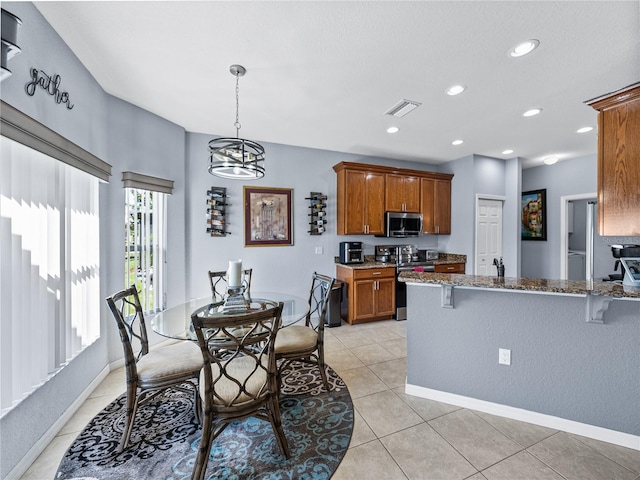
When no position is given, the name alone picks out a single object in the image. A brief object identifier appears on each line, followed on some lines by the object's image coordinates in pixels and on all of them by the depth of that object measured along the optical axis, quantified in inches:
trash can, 157.8
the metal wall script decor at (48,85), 65.2
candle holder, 87.9
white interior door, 188.7
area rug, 62.0
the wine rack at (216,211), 148.1
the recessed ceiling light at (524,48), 75.3
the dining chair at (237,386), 55.5
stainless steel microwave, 180.2
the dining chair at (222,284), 118.0
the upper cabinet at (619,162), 68.0
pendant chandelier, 82.1
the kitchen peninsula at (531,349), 68.7
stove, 170.4
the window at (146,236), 115.6
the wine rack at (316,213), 171.9
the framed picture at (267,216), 157.6
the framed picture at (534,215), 205.2
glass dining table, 74.7
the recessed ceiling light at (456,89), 99.3
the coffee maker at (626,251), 79.0
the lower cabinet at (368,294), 159.3
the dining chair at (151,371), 67.6
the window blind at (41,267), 59.7
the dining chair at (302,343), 86.5
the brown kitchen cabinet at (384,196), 171.8
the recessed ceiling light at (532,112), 117.2
